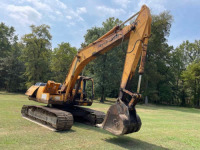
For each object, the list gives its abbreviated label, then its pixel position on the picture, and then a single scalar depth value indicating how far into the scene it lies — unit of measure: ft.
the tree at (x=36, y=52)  118.11
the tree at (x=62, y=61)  123.65
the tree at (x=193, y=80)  140.26
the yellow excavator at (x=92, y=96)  20.52
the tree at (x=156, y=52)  115.96
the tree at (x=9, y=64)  135.85
